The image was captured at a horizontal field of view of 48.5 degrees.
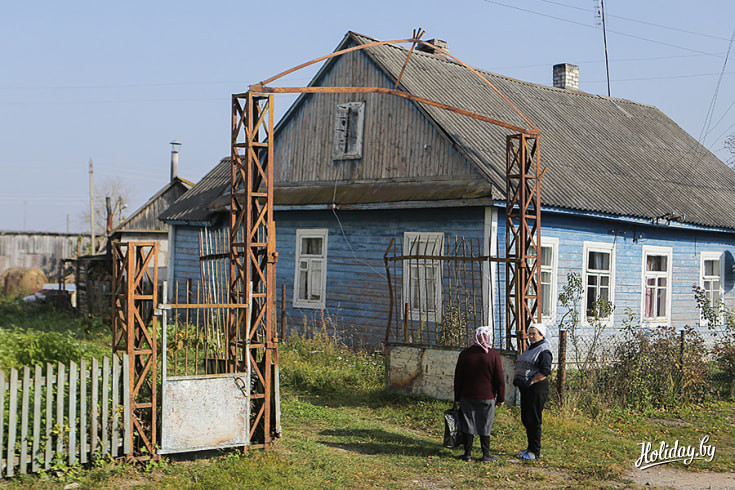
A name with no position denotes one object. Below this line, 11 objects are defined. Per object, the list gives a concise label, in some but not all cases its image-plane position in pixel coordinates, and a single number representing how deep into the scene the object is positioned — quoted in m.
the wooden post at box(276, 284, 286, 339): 16.34
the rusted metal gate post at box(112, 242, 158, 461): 7.83
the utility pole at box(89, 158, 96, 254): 42.38
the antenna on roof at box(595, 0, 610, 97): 26.26
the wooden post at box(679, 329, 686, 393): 12.62
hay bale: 33.19
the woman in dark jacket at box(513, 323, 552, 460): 9.01
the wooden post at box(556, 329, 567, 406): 11.27
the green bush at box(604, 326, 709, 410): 12.09
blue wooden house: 15.35
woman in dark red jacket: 8.89
